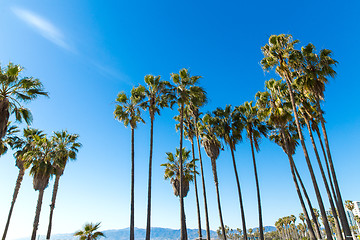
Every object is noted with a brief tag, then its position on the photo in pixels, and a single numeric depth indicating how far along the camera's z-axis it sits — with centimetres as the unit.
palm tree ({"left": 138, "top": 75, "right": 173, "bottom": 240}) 2277
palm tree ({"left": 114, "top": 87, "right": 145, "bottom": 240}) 2267
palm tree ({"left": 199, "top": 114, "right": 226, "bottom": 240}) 2597
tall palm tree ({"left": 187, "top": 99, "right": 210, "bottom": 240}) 2344
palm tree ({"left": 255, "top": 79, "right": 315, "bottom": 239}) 2242
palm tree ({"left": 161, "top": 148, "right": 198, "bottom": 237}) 2842
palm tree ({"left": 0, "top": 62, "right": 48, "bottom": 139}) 1307
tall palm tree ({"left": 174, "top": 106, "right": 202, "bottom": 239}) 2863
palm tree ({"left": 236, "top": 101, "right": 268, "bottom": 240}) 2609
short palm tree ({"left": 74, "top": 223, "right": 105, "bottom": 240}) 1496
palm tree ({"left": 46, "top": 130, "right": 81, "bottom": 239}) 2386
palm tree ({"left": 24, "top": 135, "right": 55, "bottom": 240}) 2284
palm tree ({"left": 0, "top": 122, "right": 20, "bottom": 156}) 2566
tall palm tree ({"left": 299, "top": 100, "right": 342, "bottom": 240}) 1820
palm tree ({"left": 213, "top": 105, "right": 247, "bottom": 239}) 2567
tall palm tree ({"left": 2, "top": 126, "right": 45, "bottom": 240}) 2550
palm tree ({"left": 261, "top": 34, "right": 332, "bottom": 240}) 1962
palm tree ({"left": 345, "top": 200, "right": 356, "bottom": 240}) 8038
